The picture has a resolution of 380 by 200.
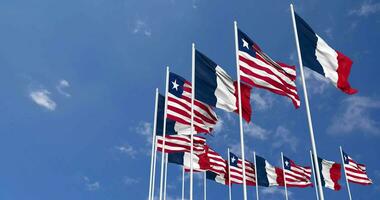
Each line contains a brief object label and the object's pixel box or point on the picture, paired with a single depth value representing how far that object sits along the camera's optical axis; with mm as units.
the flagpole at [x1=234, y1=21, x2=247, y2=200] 13444
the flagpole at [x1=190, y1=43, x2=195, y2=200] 16606
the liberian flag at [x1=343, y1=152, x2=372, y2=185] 32503
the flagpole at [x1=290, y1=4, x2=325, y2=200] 11703
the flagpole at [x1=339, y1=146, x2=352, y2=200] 33325
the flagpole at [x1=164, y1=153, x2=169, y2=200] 25656
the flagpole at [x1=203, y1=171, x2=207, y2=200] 32081
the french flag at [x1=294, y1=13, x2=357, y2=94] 14719
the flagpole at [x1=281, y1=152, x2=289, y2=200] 32097
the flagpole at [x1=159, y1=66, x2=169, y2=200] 20269
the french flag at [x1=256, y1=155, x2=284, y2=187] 32031
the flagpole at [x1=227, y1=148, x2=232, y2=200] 28441
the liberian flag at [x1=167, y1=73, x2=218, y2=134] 18844
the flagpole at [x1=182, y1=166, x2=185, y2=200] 27594
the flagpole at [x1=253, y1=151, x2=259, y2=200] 30931
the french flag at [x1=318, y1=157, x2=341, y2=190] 32594
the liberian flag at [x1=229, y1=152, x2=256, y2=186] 29359
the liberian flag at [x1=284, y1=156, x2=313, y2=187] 32375
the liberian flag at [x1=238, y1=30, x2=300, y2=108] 15320
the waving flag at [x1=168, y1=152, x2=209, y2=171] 24481
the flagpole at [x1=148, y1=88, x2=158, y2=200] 23272
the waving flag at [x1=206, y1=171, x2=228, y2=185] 32509
